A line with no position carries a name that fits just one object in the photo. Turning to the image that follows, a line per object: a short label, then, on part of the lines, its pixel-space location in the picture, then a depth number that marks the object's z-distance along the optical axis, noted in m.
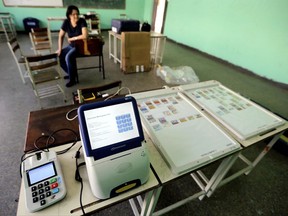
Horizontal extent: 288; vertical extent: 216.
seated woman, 2.64
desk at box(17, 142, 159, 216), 0.59
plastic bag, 3.24
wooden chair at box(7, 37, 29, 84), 2.29
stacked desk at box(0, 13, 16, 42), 4.90
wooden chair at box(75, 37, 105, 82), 2.64
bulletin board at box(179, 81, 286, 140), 1.05
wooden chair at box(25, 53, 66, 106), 1.95
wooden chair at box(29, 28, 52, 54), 3.21
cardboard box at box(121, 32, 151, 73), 3.16
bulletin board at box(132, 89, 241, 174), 0.82
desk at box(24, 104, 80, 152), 0.86
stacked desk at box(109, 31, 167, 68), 3.59
